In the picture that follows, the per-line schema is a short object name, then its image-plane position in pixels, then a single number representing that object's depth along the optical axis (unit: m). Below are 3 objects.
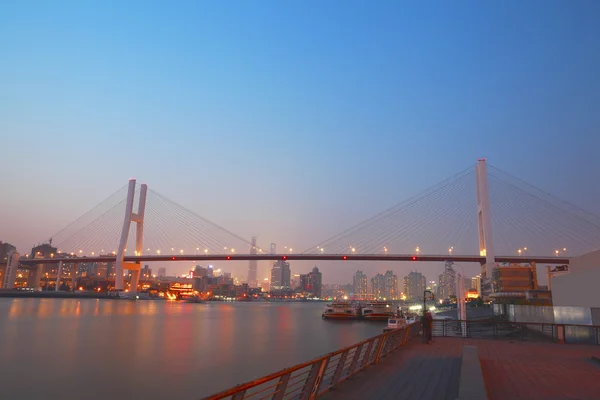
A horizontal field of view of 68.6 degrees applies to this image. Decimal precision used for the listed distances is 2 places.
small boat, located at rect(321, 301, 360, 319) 82.94
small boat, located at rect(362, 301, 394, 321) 78.25
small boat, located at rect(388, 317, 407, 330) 44.17
